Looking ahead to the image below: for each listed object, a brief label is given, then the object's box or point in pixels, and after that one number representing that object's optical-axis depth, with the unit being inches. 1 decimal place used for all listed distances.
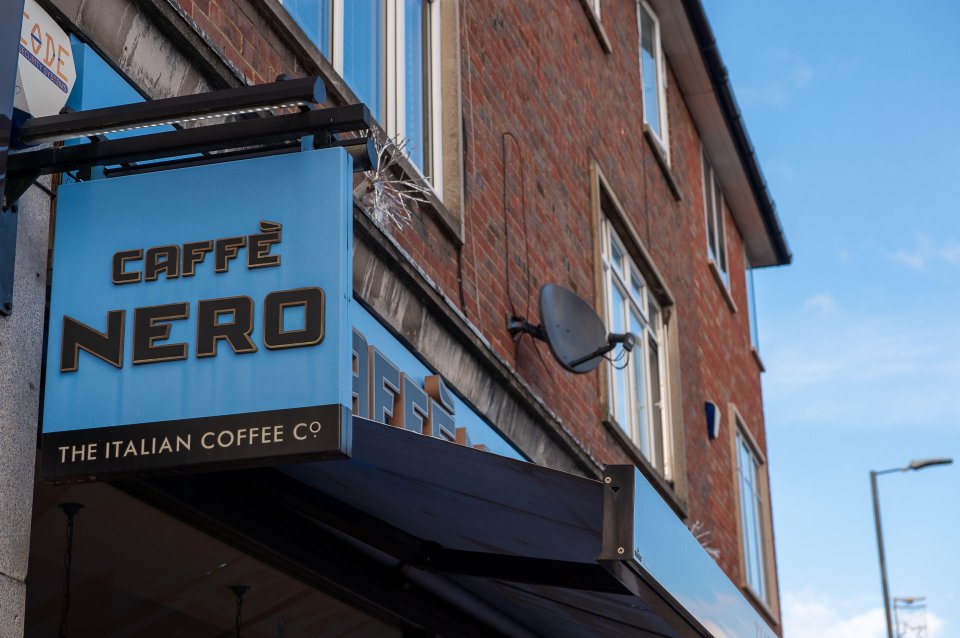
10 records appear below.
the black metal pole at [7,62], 173.0
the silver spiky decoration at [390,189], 282.0
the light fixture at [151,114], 173.8
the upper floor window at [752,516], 633.6
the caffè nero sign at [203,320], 168.4
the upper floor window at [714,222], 669.3
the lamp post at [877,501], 995.9
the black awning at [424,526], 209.5
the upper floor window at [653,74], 578.6
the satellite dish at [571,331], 365.7
